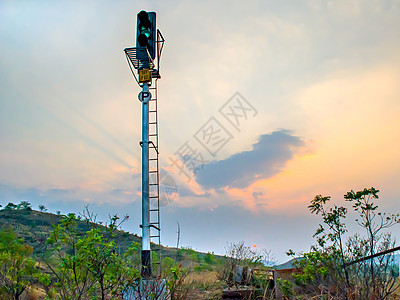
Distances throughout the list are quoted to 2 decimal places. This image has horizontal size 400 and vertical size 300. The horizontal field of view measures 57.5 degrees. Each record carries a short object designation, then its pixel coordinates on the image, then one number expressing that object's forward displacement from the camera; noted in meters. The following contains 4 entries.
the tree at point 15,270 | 6.93
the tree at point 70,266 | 5.50
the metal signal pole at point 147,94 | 8.30
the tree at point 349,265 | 6.61
